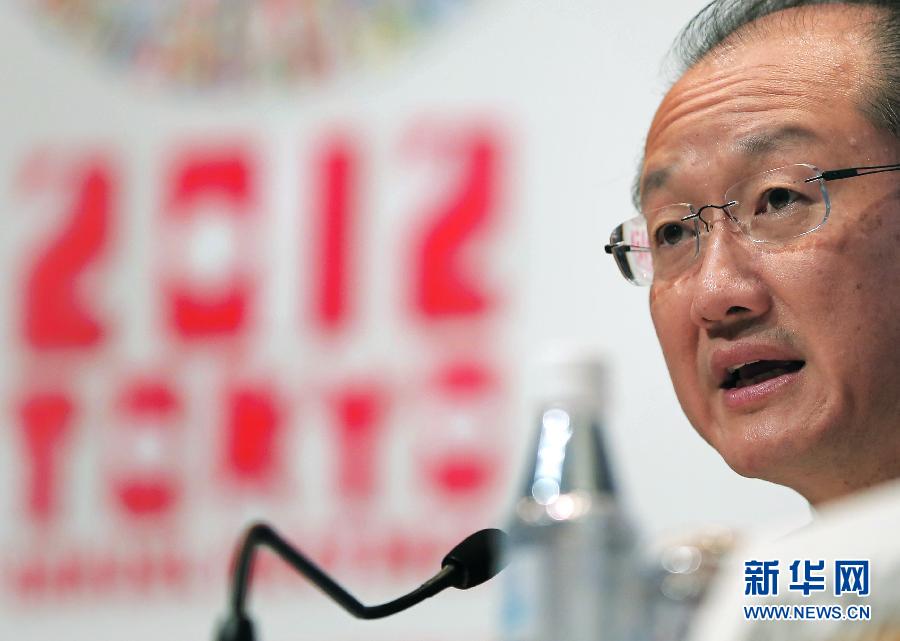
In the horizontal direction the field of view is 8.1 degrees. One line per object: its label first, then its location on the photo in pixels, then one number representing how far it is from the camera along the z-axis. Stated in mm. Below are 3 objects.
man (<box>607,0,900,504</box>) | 2838
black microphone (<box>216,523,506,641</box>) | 2928
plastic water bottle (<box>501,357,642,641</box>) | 3041
